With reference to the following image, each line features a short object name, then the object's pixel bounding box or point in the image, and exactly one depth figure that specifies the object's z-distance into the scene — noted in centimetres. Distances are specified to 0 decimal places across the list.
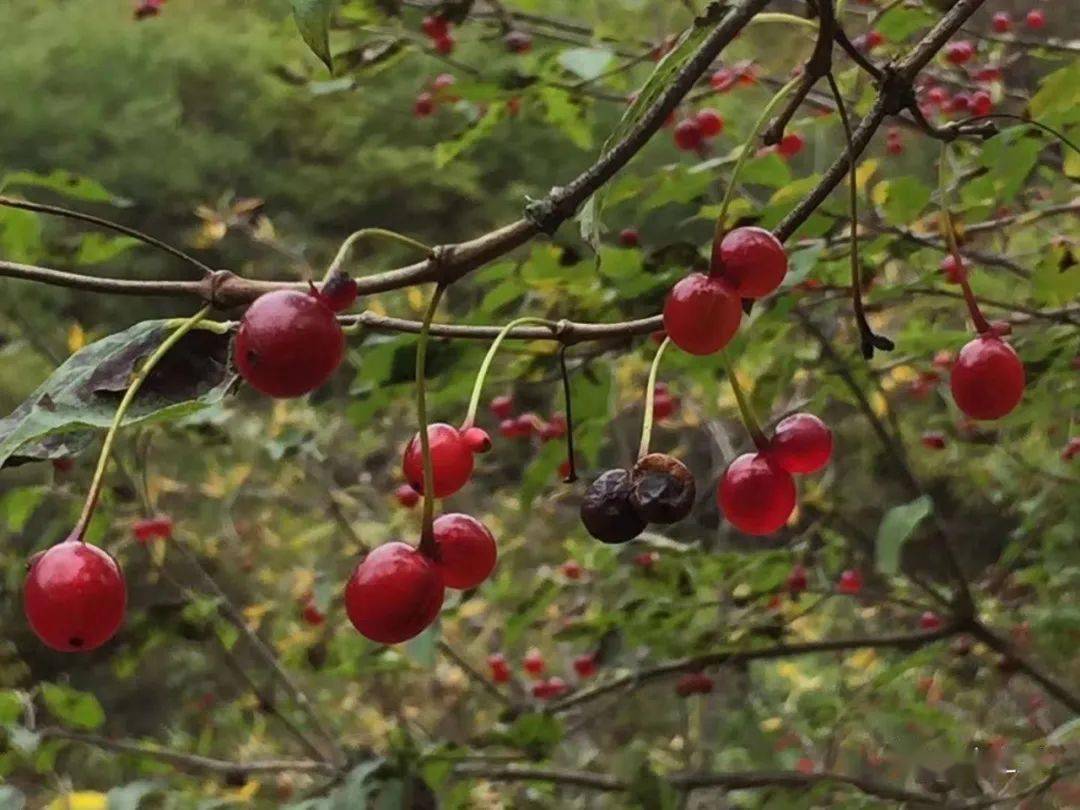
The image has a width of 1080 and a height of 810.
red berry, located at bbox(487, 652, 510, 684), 64
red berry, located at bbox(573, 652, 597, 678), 62
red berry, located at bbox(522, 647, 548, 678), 67
